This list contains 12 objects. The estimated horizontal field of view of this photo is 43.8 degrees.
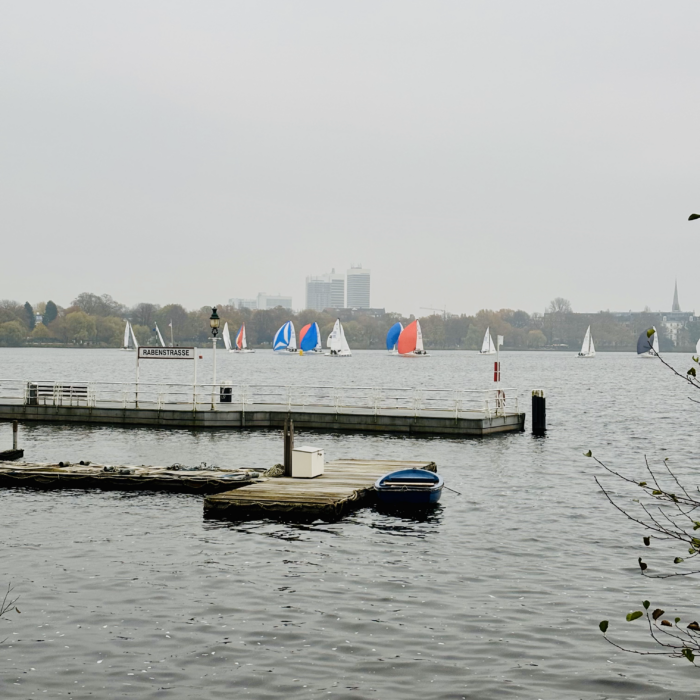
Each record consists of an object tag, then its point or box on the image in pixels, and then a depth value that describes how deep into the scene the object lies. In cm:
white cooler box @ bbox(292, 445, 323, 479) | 2559
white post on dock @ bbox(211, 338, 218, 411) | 4317
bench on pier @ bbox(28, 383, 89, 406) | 4506
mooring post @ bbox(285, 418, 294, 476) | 2588
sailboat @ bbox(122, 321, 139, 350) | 18306
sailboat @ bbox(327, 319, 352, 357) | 18338
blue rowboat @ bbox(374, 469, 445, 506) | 2366
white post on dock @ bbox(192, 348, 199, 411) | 4281
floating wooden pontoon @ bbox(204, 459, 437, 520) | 2208
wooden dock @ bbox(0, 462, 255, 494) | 2577
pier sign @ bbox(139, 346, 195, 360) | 4250
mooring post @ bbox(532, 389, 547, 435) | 4281
